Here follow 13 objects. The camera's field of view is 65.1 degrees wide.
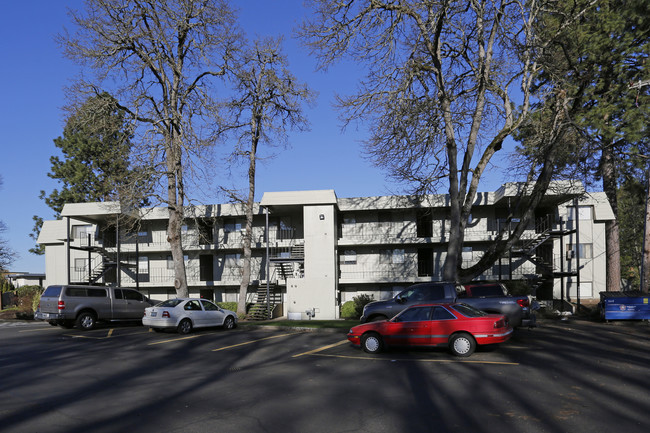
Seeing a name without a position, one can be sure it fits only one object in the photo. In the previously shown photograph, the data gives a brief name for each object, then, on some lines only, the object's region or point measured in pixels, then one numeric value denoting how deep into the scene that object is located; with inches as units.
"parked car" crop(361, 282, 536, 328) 637.9
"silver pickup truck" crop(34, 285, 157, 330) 825.5
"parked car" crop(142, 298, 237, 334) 762.2
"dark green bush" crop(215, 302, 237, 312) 1374.0
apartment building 1247.5
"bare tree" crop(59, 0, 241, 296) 1080.2
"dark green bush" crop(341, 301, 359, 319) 1226.6
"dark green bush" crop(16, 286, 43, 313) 1416.1
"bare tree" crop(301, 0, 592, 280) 795.4
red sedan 496.7
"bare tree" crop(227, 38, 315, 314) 1261.1
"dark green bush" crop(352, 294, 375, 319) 1182.8
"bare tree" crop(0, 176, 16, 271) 1966.4
